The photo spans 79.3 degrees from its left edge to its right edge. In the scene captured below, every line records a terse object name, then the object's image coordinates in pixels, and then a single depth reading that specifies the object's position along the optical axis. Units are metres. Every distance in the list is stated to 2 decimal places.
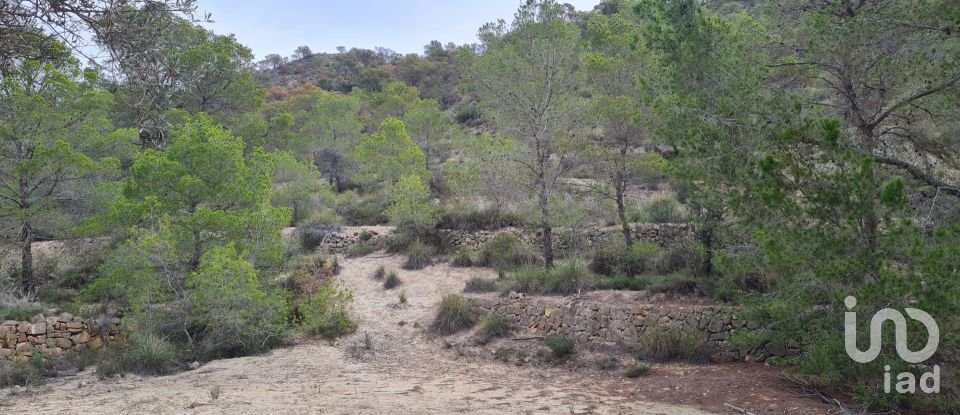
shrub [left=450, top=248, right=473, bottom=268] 17.52
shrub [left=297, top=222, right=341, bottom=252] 20.91
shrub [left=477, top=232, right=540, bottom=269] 16.77
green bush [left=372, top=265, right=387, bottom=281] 17.22
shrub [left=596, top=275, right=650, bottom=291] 12.63
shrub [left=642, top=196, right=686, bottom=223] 17.03
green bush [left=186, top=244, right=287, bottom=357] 10.94
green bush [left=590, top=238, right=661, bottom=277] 13.77
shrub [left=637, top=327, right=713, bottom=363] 10.01
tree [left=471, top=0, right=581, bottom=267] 15.28
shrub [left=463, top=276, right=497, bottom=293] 14.73
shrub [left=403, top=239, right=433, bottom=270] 17.91
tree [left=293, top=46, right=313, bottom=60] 83.50
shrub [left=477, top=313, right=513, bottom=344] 12.25
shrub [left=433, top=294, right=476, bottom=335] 12.88
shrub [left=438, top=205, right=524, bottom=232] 19.94
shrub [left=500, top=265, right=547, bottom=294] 13.71
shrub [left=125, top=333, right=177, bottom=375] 10.33
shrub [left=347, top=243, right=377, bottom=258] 19.89
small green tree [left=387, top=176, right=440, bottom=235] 19.55
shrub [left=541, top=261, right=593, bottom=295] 13.20
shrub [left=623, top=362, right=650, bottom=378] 9.65
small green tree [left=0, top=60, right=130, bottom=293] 14.03
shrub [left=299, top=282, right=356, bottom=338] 12.71
